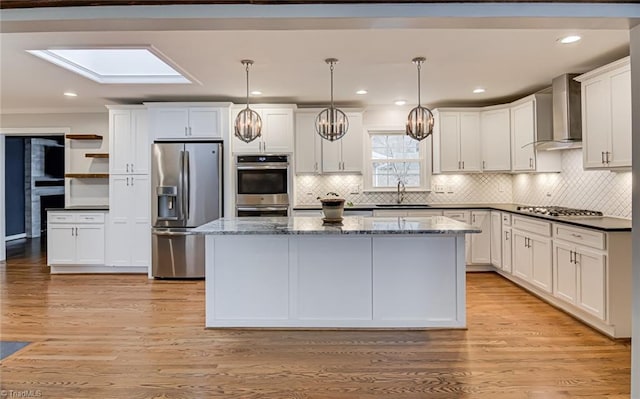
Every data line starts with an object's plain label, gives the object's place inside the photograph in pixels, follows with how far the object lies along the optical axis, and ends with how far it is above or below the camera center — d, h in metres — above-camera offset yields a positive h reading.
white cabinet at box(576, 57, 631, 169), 3.48 +0.75
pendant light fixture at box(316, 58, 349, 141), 3.72 +0.70
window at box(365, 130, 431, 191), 6.32 +0.60
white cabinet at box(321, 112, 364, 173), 5.96 +0.69
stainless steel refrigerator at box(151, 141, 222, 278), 5.46 +0.09
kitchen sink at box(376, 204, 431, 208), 5.73 -0.07
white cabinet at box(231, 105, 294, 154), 5.71 +0.97
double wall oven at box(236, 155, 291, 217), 5.59 +0.19
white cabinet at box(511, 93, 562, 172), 4.99 +0.84
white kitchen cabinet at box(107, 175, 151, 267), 5.71 -0.22
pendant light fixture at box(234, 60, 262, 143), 3.88 +0.73
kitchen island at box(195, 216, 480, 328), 3.54 -0.66
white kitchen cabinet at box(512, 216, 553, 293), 4.15 -0.56
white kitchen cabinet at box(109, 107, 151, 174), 5.71 +0.87
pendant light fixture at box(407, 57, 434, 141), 3.65 +0.69
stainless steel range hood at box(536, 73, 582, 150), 4.41 +0.93
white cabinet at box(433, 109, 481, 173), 5.93 +0.87
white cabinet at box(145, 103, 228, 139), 5.55 +1.10
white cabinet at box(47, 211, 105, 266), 5.79 -0.53
